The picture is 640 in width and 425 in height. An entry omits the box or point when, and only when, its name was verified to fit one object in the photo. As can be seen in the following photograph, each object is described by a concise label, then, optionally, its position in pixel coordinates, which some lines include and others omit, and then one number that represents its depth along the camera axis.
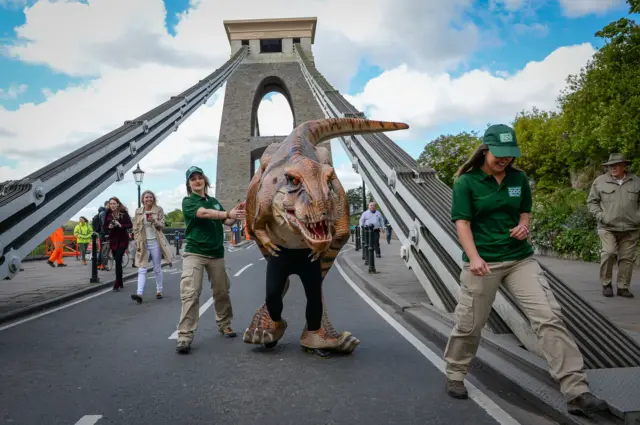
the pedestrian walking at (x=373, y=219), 15.91
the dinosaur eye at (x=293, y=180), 3.82
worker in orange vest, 16.81
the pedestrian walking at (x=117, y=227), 10.02
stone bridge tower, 53.06
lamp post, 21.09
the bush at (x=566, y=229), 12.38
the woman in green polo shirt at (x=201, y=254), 5.23
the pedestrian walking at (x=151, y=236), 9.20
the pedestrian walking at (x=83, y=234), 17.67
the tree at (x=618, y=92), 14.62
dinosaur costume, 3.68
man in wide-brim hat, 7.20
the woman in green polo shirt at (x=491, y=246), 3.48
